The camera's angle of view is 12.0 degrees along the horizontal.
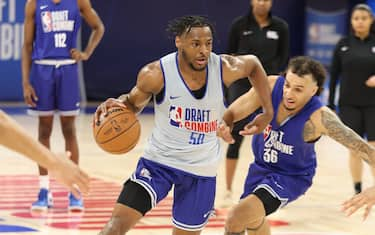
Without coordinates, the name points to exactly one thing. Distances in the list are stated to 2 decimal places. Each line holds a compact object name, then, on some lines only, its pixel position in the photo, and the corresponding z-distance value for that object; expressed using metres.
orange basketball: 10.84
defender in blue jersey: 11.43
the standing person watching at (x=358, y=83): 17.10
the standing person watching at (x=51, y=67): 15.14
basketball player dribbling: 10.78
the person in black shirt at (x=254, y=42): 16.65
